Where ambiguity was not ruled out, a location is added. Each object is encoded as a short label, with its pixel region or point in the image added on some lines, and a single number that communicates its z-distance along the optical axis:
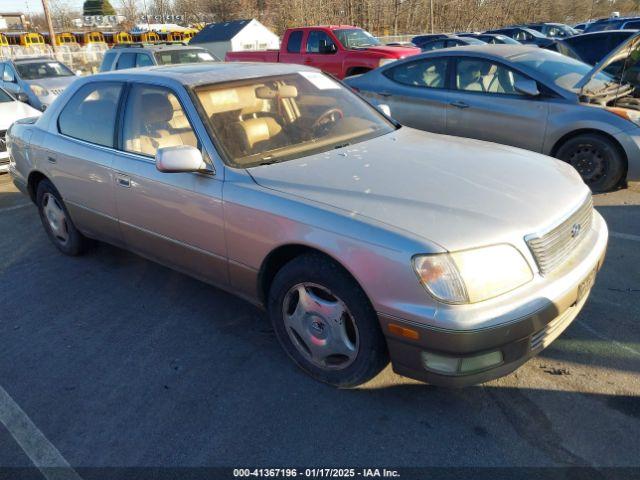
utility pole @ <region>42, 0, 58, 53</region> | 24.28
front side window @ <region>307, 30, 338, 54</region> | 12.83
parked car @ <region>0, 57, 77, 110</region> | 12.29
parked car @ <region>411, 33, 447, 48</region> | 23.06
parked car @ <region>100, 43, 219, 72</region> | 11.08
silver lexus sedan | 2.30
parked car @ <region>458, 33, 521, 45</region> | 18.23
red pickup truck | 12.49
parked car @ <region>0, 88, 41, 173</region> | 7.58
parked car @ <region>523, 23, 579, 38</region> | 24.31
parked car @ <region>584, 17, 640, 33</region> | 17.43
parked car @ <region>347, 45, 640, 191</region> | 5.56
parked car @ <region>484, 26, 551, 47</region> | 21.12
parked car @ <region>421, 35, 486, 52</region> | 17.32
